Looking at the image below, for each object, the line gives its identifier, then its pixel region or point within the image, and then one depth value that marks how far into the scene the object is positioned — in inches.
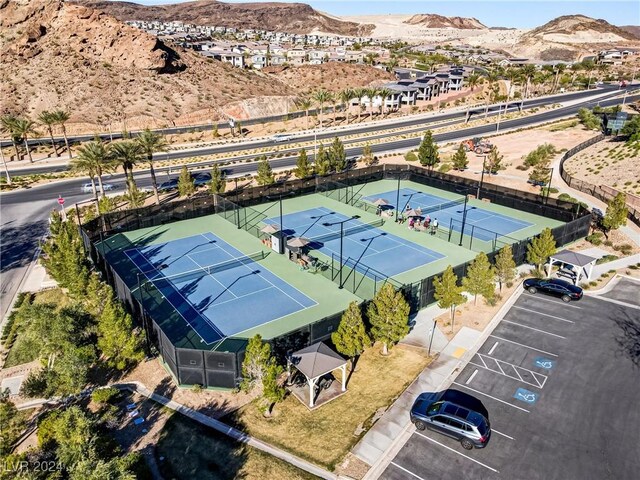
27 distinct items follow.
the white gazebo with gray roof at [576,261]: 1315.2
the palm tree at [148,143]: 1982.2
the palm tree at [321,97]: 3588.1
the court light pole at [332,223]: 1808.6
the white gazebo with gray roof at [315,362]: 858.1
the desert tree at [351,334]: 949.8
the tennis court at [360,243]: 1486.2
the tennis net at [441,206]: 1989.4
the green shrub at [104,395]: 875.4
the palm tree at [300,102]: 4862.9
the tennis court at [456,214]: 1774.1
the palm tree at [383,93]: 4156.5
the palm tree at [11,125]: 2773.1
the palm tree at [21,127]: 2783.0
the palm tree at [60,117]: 2965.1
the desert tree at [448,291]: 1125.1
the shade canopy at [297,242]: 1441.6
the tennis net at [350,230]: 1660.9
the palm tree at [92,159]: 1804.9
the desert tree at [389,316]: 990.4
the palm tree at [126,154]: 1877.5
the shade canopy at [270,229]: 1553.9
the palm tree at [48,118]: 2962.6
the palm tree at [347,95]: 3868.1
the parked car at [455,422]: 770.4
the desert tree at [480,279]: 1160.8
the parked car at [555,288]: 1254.3
